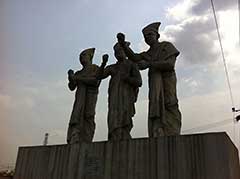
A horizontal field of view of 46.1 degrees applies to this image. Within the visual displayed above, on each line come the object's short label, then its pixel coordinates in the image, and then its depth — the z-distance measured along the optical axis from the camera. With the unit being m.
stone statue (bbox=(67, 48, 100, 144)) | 5.21
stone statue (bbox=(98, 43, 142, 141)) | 4.71
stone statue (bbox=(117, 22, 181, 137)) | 4.39
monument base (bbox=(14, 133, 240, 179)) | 3.61
